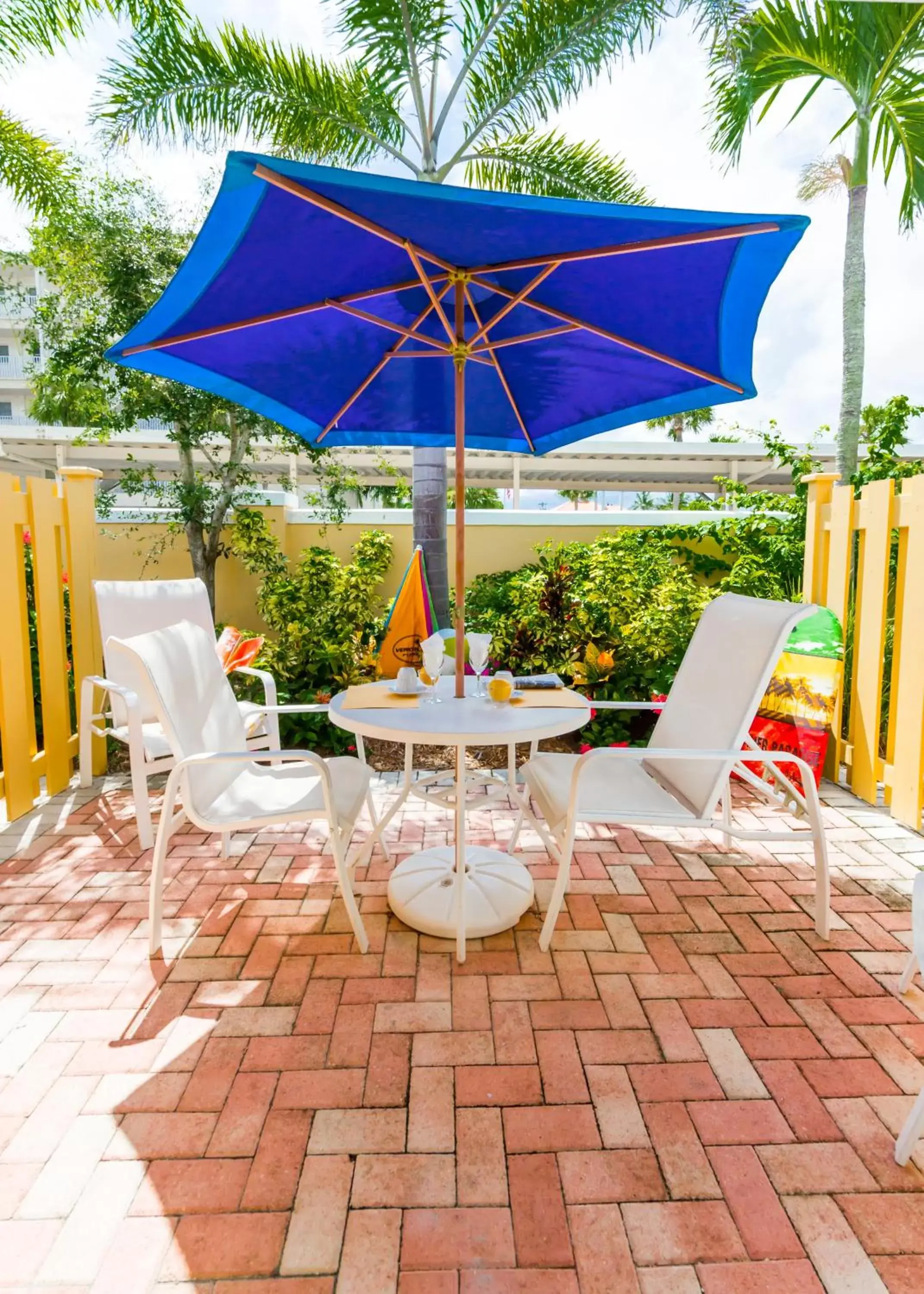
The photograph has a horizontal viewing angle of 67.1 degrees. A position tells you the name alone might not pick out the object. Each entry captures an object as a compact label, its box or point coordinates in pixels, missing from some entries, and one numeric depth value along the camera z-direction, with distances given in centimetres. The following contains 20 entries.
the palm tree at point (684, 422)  2466
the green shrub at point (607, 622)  476
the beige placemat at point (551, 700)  252
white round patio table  217
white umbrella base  246
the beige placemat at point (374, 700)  249
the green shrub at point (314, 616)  505
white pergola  1221
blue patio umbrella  184
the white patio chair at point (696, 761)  230
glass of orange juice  254
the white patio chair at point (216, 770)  222
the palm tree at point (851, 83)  625
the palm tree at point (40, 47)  549
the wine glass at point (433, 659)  272
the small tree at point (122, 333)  555
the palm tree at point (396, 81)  557
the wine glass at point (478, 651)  272
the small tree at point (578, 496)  2725
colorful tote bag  376
